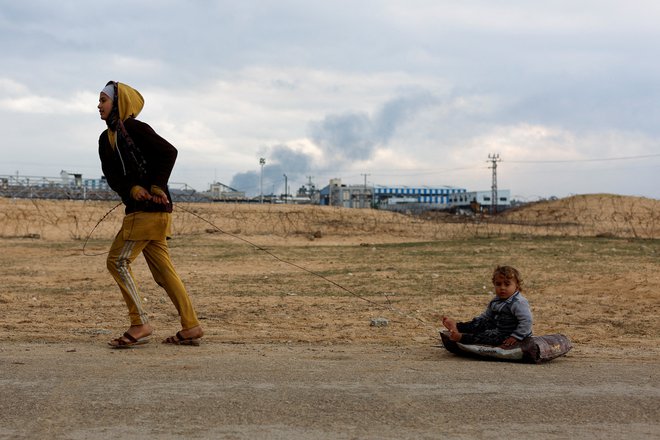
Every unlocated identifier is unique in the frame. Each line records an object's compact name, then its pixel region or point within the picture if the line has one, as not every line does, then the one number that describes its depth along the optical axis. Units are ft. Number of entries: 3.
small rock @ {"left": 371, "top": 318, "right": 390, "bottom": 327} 28.02
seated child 20.43
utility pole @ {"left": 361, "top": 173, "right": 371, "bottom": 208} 281.64
